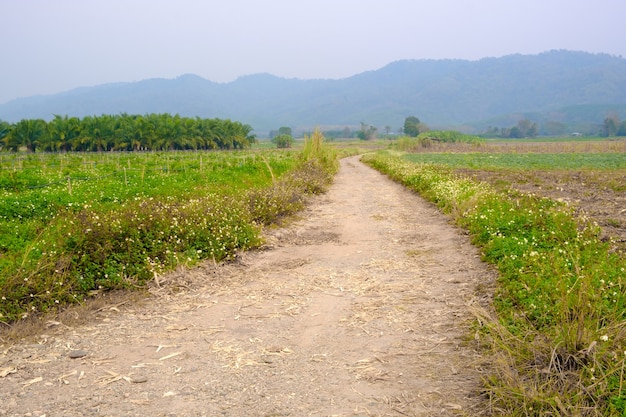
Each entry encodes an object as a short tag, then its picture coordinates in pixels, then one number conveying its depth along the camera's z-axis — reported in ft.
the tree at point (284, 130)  533.75
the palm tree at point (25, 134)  179.32
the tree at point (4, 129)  178.94
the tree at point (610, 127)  422.82
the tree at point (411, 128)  464.24
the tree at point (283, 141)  306.72
